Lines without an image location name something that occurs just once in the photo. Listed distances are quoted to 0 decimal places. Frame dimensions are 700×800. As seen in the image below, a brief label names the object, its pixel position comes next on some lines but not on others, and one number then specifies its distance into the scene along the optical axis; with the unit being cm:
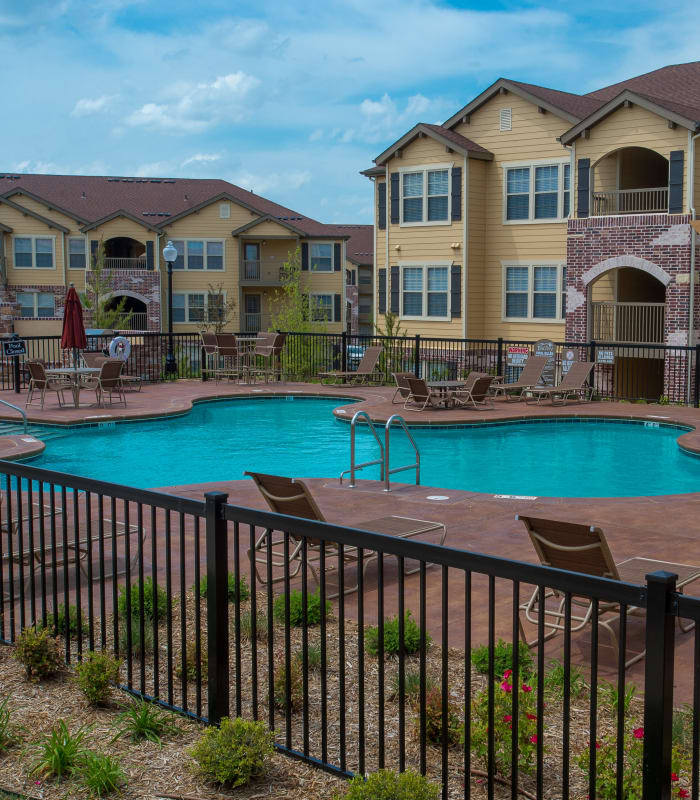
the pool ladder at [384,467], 1141
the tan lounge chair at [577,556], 602
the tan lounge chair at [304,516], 766
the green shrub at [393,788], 364
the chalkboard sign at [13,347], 2188
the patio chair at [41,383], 1975
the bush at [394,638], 586
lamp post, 2711
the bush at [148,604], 660
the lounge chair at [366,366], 2470
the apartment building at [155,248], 4931
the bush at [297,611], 649
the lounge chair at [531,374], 2158
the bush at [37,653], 540
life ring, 2395
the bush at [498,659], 563
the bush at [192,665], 547
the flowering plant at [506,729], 414
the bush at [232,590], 715
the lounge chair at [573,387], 2103
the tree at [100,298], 4428
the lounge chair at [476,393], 2042
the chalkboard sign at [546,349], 2350
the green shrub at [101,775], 407
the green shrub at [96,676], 501
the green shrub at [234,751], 412
